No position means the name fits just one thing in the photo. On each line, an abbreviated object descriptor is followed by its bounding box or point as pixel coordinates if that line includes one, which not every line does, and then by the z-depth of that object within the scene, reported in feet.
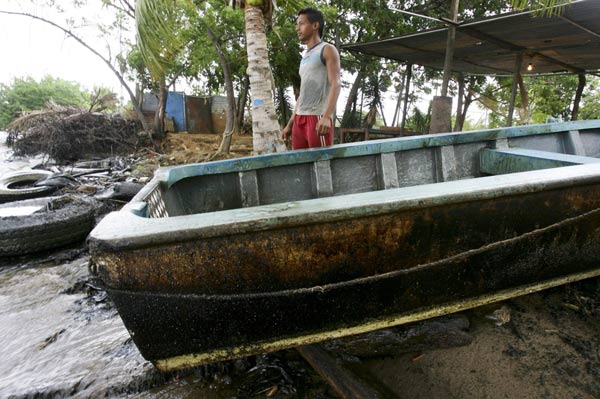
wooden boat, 4.62
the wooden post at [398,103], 43.70
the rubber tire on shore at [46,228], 11.51
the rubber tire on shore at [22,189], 16.56
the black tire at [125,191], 17.74
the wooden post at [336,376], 5.31
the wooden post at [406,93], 29.32
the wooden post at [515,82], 24.58
